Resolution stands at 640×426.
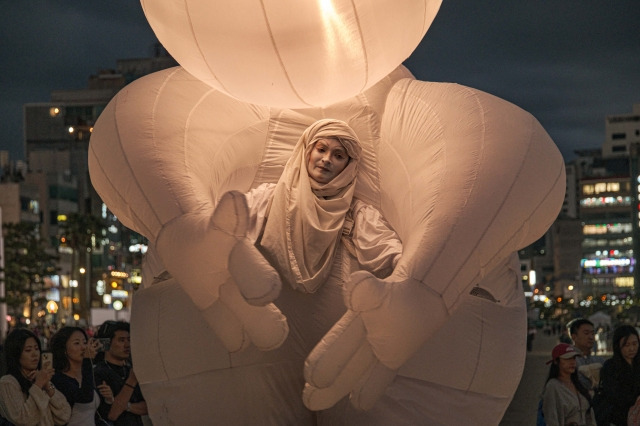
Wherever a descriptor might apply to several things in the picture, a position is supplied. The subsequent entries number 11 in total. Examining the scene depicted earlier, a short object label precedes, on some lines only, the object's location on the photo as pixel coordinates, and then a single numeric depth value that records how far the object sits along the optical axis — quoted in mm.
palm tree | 76875
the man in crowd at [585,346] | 10445
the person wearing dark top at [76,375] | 8586
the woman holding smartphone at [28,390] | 8195
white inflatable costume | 6125
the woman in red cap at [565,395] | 9344
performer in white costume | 6797
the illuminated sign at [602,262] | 183000
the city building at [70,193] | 82519
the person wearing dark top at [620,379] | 9359
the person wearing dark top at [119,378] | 8742
